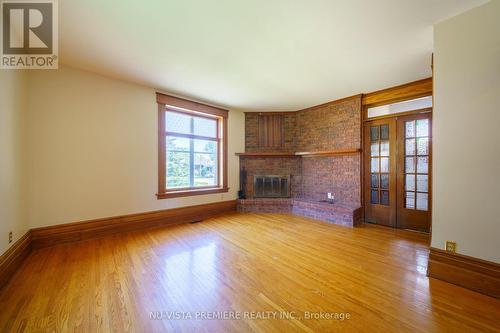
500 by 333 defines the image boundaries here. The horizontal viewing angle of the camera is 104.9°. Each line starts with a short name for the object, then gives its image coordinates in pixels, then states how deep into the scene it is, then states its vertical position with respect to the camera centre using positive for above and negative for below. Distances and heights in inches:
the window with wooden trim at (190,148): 155.0 +15.7
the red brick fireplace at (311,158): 164.5 +7.7
